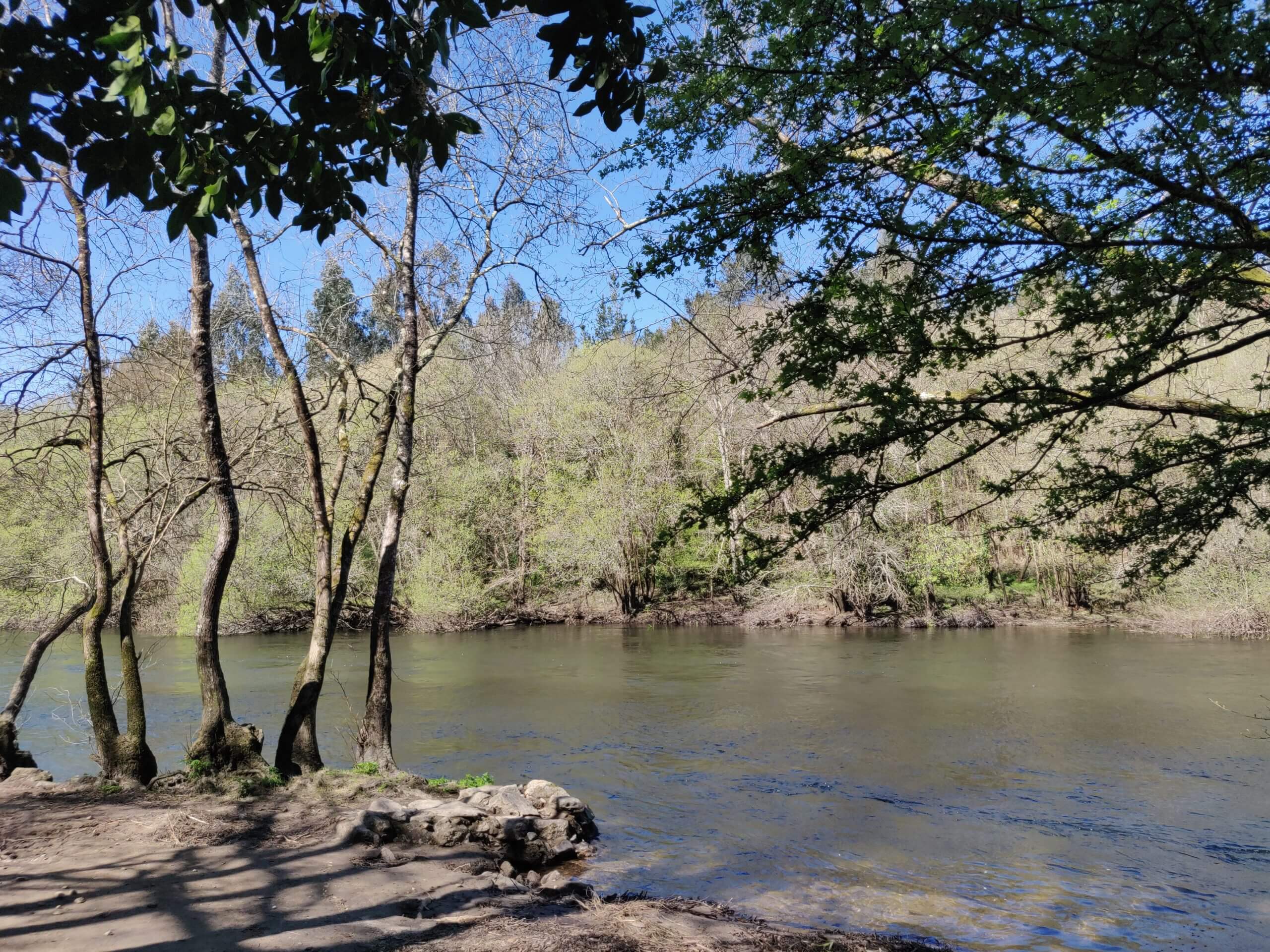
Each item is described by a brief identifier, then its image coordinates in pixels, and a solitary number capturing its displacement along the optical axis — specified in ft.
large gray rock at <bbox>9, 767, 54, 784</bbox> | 25.53
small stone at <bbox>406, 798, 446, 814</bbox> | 22.41
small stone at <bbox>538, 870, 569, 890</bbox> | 18.95
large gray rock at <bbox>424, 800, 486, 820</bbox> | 22.34
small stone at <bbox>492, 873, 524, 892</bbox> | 18.29
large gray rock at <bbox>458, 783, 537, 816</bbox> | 24.00
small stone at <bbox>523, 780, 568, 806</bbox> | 25.85
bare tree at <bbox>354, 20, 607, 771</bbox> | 28.53
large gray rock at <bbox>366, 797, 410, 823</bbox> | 21.49
